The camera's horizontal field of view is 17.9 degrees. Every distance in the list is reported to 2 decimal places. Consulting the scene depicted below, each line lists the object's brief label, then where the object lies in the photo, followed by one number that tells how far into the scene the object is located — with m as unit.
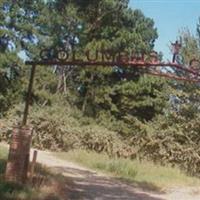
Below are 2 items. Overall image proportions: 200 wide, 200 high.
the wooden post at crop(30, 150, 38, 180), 11.98
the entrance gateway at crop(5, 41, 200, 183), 11.44
